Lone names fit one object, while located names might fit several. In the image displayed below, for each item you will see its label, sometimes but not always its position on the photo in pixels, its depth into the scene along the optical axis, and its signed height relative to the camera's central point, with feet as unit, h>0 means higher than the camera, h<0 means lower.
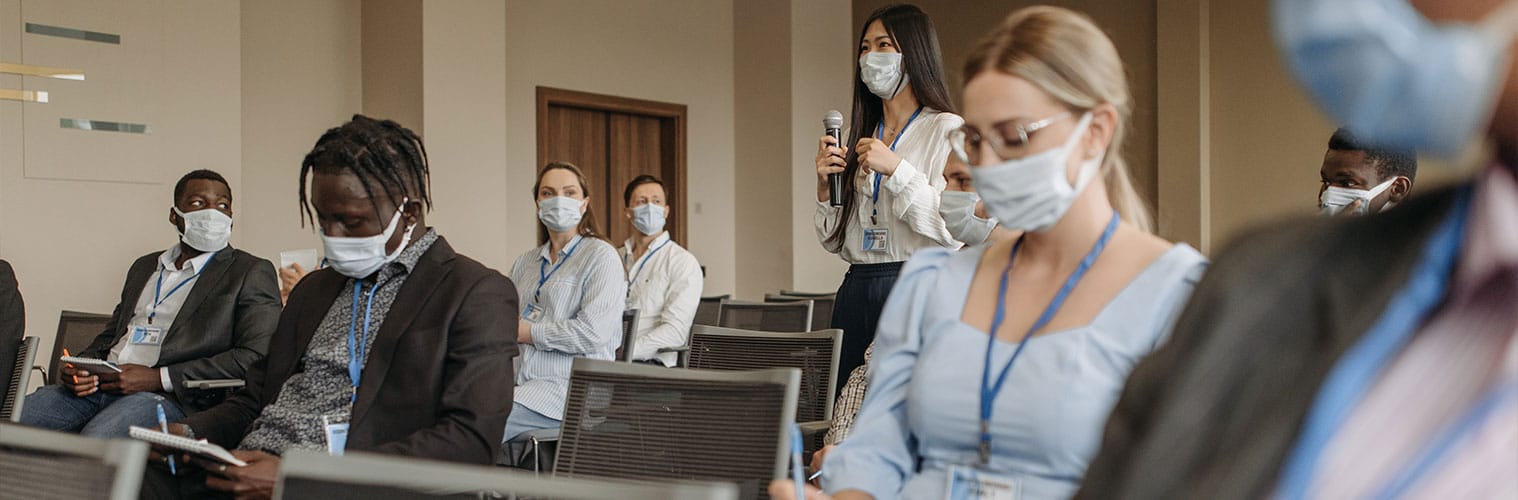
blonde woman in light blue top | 4.72 -0.34
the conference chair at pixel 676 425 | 7.09 -1.21
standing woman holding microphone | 9.64 +0.43
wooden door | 29.68 +1.97
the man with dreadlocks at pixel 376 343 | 7.65 -0.80
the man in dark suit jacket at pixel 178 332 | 13.21 -1.27
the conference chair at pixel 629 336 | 13.53 -1.26
